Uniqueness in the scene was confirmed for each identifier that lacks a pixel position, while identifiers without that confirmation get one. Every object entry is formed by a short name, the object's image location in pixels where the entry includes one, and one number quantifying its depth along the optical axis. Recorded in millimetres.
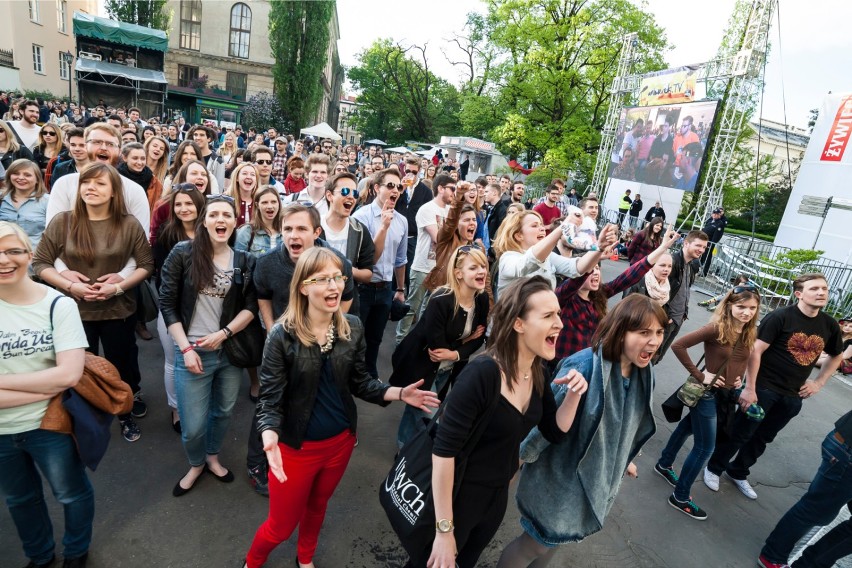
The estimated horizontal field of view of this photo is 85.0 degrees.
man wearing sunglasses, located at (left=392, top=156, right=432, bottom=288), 6801
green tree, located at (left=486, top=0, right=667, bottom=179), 23000
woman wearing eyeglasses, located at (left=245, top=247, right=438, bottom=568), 2203
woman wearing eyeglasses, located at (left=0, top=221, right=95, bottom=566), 2062
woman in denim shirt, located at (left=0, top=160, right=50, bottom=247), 4012
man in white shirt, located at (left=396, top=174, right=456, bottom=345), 5164
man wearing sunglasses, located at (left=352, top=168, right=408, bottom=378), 4344
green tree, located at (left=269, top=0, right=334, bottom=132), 32188
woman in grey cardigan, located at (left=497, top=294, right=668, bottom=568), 2232
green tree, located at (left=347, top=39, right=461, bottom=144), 37750
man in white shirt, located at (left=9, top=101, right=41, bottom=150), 7016
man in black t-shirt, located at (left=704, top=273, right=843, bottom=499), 3729
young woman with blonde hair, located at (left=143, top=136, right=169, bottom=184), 5668
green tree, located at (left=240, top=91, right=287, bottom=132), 33656
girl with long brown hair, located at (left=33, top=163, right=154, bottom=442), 3143
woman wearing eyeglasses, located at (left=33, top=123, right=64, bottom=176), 6348
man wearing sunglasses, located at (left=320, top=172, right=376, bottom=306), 3965
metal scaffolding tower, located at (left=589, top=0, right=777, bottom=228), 14000
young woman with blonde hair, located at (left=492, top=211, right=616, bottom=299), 3080
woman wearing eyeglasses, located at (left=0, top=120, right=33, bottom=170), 5453
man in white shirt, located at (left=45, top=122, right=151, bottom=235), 3404
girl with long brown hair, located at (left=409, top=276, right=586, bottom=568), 1868
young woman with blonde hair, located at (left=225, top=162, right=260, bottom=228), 4621
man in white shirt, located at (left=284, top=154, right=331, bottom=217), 5004
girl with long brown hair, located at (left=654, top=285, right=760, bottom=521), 3580
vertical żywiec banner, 14344
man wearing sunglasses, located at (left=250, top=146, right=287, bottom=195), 5680
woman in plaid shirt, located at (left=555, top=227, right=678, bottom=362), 3594
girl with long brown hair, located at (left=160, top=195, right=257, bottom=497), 2969
